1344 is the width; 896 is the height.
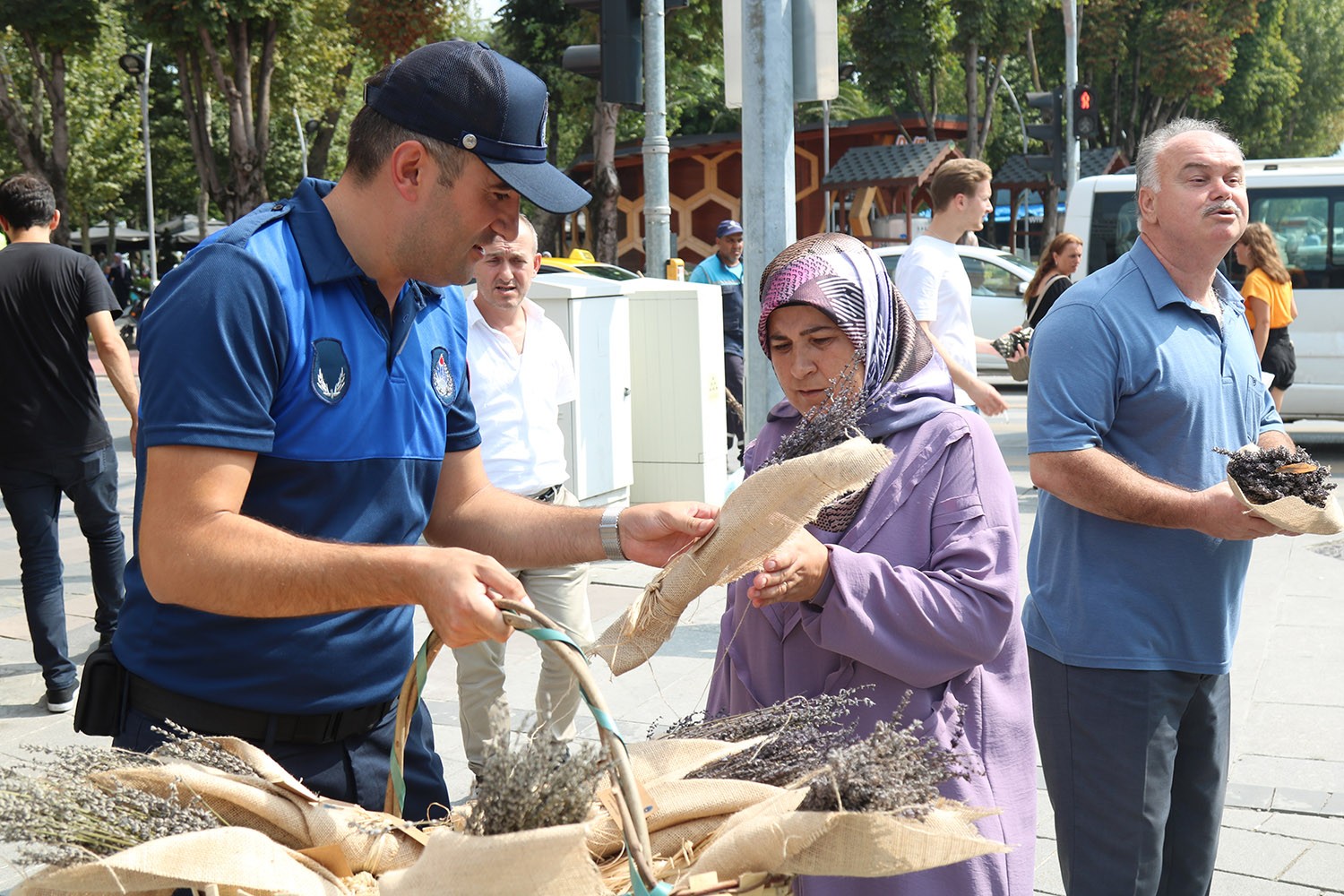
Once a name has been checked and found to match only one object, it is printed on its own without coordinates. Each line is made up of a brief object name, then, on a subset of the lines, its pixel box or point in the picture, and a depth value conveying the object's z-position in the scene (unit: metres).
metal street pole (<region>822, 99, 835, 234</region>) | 36.72
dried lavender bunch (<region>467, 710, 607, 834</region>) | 1.45
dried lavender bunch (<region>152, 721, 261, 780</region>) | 1.72
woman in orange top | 9.88
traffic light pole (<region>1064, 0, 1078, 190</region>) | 21.36
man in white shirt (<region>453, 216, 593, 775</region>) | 4.75
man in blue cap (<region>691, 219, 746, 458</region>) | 11.04
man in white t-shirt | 6.38
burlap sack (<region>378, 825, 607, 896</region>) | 1.40
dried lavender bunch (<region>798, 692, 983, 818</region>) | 1.56
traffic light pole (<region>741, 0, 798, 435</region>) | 5.62
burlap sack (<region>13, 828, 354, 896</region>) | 1.45
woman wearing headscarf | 2.35
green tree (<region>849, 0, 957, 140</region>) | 32.06
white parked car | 17.44
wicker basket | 1.45
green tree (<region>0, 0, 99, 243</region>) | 21.56
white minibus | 11.73
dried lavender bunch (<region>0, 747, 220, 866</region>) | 1.50
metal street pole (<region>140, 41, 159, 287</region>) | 31.62
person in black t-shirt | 5.77
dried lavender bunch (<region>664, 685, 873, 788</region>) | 1.74
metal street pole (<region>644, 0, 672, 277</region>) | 9.23
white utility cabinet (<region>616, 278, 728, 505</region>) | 9.02
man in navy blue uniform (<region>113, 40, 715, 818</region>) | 1.84
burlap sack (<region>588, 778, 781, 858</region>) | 1.66
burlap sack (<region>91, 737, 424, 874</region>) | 1.64
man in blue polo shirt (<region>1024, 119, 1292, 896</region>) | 2.93
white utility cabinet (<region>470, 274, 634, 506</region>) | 8.13
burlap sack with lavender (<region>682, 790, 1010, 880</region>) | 1.52
